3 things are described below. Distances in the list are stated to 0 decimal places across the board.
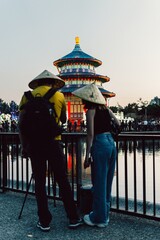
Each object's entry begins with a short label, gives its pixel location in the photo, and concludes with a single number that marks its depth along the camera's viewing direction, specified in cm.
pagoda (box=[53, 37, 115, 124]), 6931
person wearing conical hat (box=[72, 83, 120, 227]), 450
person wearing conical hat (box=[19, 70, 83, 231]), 457
